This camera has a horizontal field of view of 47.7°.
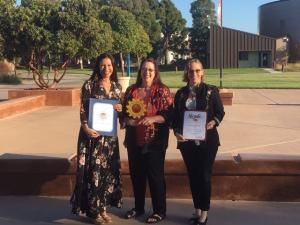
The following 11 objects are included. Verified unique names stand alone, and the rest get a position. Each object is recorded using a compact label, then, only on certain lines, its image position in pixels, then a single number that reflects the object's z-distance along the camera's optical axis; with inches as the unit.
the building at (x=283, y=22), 2047.3
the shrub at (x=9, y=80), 876.4
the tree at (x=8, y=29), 405.4
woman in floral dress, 123.5
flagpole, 511.8
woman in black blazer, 120.4
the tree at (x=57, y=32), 405.8
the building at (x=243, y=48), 1819.8
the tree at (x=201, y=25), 1963.7
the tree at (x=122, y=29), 923.8
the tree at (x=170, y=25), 2024.1
